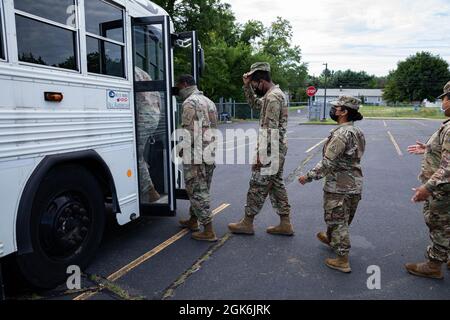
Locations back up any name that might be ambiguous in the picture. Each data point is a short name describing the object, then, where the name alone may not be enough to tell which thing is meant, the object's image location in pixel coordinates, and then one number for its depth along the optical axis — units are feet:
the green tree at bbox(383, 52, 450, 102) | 265.54
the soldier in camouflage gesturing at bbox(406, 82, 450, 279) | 10.43
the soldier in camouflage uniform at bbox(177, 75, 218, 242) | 14.26
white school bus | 9.04
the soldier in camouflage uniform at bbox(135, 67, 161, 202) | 14.09
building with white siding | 387.55
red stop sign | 100.21
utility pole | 101.36
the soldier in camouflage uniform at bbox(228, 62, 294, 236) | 14.48
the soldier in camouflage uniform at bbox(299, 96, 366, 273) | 12.05
